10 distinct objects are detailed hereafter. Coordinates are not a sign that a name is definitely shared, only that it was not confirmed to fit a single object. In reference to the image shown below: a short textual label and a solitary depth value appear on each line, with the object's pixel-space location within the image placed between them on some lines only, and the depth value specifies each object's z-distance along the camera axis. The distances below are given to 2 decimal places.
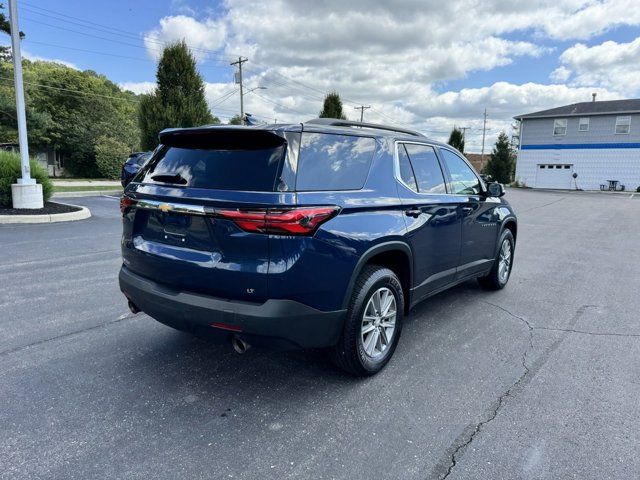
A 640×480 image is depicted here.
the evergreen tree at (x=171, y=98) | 20.00
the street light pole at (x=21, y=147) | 11.30
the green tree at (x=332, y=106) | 28.97
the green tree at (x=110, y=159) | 35.00
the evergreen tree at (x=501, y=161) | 40.44
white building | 33.62
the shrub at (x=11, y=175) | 11.61
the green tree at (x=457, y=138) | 41.81
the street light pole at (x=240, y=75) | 34.13
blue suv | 2.72
